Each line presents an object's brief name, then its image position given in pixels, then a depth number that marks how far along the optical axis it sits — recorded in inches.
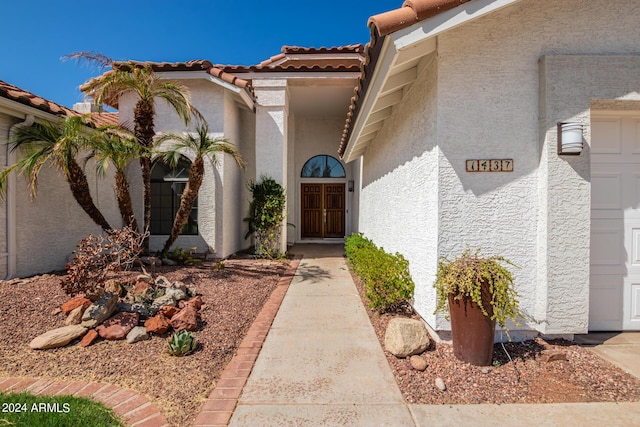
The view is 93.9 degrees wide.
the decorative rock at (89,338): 148.9
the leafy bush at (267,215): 370.3
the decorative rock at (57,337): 145.4
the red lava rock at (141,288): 195.9
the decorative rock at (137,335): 151.6
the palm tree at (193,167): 274.5
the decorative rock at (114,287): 193.2
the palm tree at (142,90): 245.1
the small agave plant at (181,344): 139.6
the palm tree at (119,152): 244.8
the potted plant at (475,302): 122.0
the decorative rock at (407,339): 137.3
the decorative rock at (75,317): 162.3
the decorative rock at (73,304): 170.2
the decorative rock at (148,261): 285.6
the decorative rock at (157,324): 157.8
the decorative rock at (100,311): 160.4
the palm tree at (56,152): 223.0
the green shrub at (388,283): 180.2
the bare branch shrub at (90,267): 170.1
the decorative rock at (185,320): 162.6
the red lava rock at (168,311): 172.2
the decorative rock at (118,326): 154.2
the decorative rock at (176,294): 191.3
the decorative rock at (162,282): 209.2
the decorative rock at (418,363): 128.1
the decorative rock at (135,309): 174.1
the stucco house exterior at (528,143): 136.9
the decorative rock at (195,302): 186.5
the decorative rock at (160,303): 176.5
